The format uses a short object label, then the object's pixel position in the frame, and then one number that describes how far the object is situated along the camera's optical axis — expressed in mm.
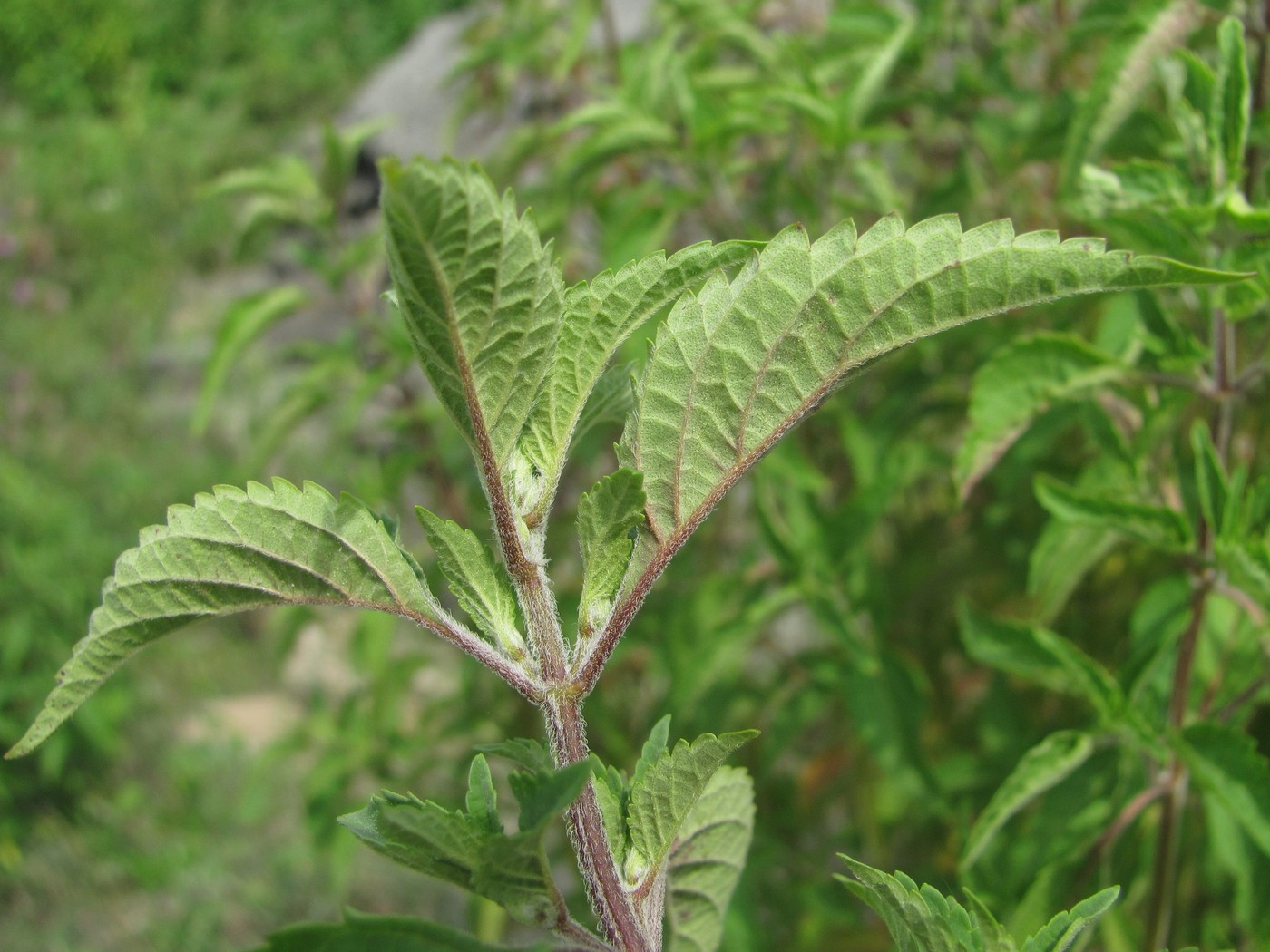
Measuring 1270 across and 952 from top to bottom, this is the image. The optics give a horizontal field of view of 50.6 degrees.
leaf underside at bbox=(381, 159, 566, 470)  137
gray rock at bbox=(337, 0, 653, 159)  1205
